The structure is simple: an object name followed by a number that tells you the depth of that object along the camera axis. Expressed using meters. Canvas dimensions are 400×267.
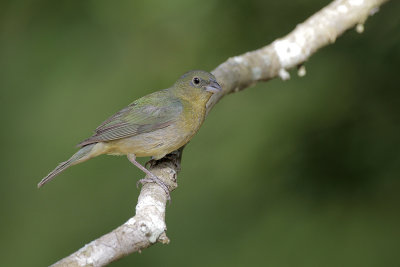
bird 7.25
